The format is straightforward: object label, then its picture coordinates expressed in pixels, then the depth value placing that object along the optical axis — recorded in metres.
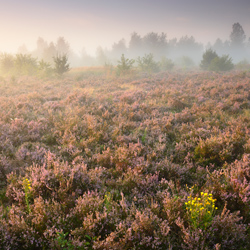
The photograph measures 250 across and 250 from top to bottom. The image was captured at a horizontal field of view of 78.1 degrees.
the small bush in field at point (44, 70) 20.86
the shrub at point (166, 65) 31.39
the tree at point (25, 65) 23.22
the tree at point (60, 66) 19.99
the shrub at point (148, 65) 27.67
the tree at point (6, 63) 25.08
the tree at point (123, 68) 21.55
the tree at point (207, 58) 28.77
